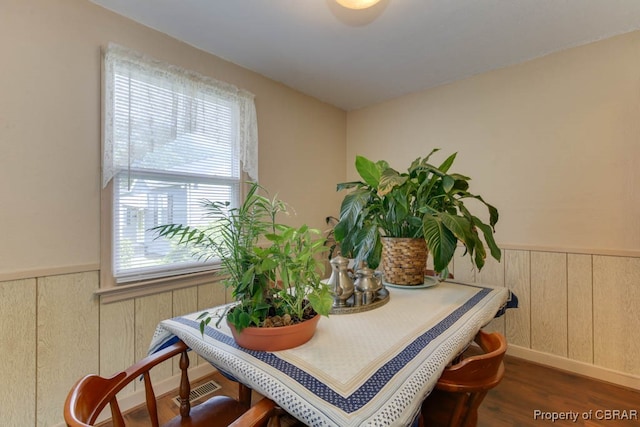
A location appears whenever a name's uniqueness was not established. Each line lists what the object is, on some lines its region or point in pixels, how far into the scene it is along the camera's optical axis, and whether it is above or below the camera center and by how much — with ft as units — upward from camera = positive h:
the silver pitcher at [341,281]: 4.25 -0.94
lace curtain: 5.60 +2.70
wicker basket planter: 5.03 -0.76
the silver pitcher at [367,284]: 4.40 -1.01
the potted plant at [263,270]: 2.97 -0.56
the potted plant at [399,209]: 4.70 +0.11
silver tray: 4.02 -1.25
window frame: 5.61 -1.05
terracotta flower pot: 2.90 -1.20
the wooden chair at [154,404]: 2.40 -1.66
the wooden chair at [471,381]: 2.91 -1.63
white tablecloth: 2.23 -1.35
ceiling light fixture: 5.03 +3.60
